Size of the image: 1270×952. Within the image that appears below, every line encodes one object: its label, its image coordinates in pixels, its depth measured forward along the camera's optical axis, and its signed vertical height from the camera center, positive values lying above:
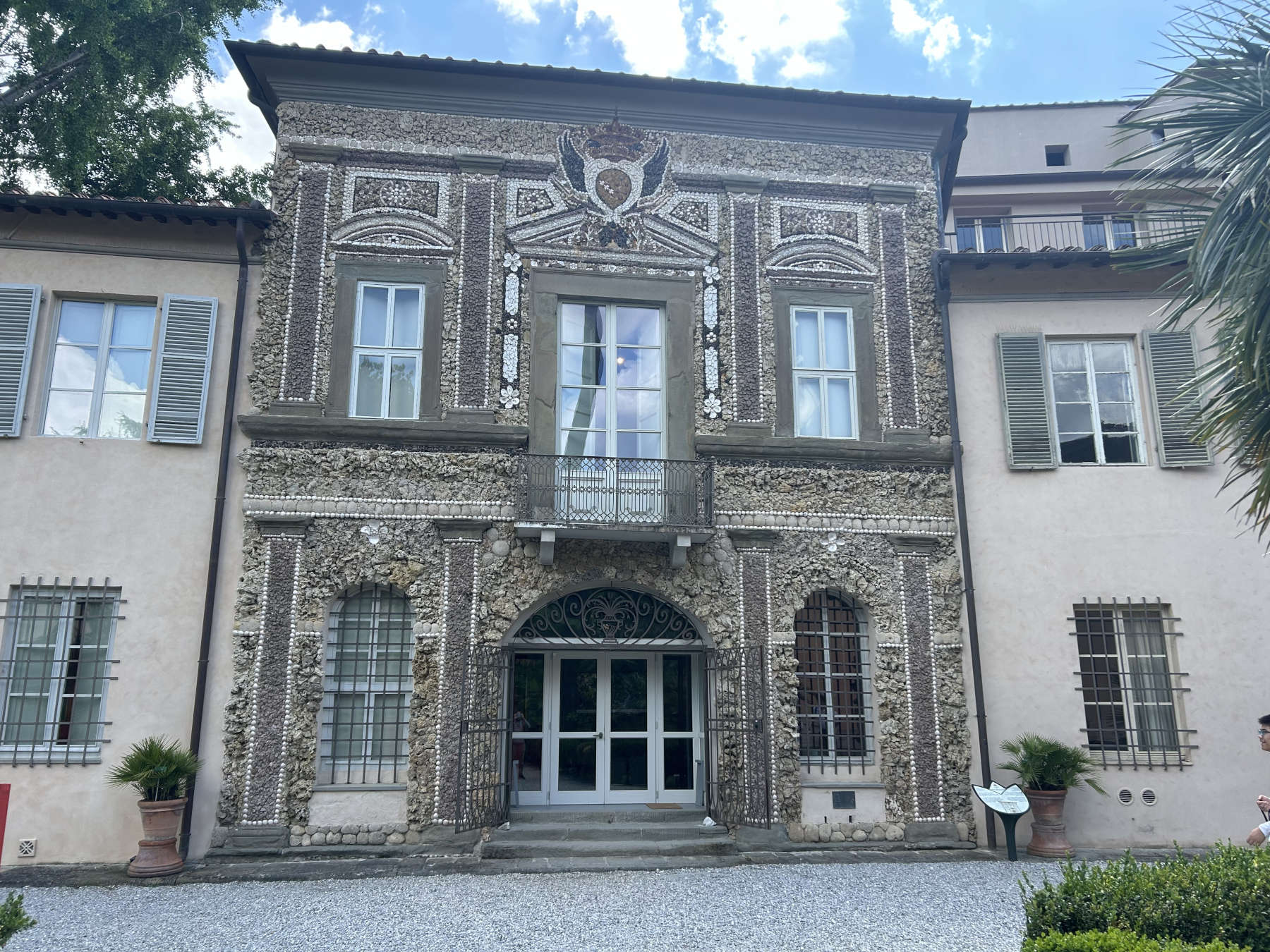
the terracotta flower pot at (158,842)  8.99 -1.30
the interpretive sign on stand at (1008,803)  9.57 -0.98
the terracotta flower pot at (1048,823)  10.02 -1.24
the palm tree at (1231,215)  6.08 +3.38
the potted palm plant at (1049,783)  10.04 -0.81
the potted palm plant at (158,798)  9.02 -0.89
